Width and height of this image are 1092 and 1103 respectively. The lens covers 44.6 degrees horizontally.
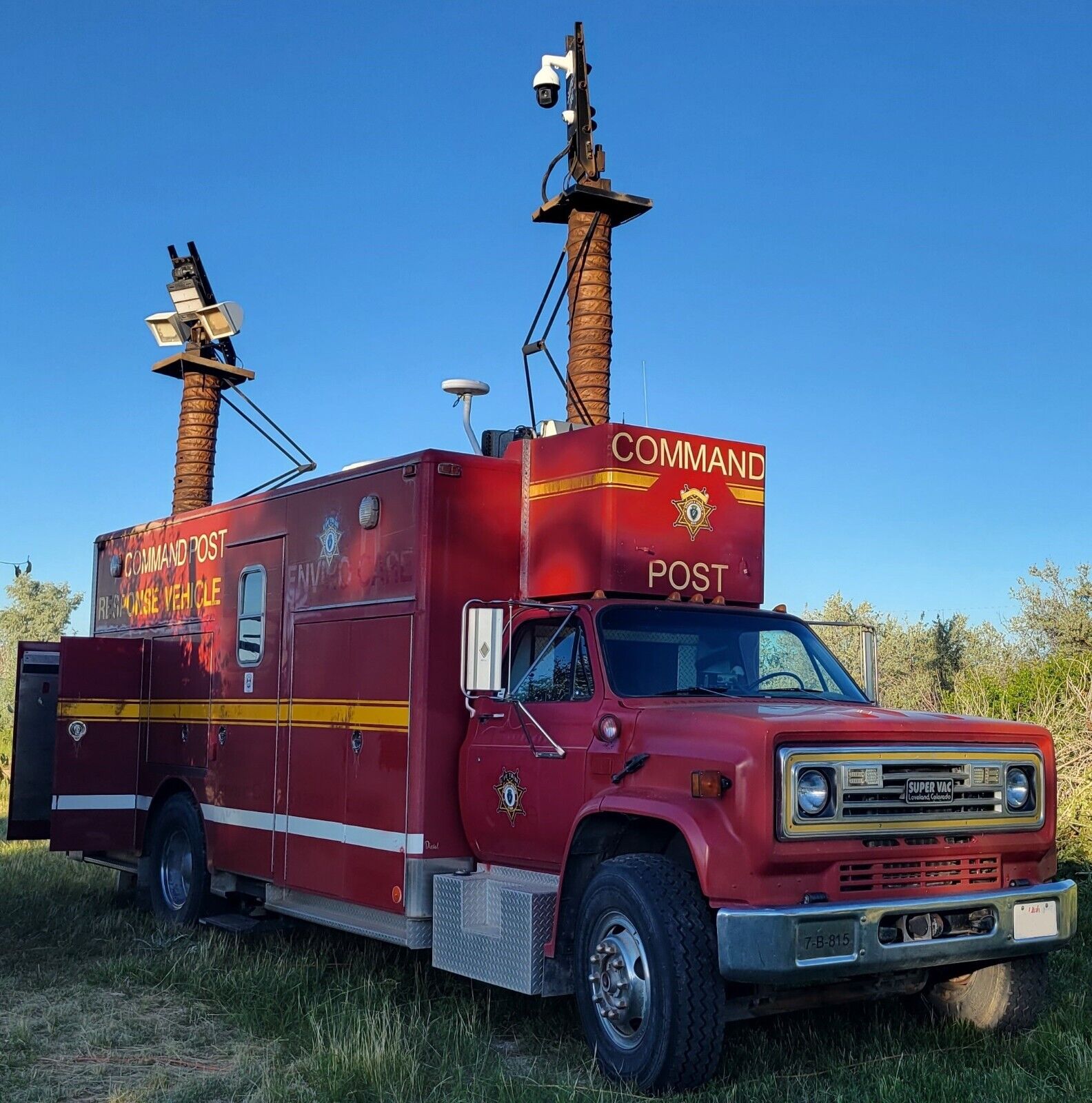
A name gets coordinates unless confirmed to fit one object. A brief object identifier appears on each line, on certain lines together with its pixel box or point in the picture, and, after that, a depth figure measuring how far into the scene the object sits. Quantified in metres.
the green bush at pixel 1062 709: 10.70
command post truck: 5.57
